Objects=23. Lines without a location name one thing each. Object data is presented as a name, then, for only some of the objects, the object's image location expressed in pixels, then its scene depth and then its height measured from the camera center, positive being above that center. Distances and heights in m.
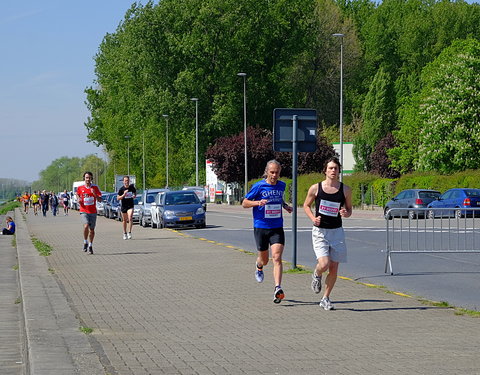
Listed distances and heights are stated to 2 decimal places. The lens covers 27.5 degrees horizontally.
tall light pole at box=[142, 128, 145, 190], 104.75 +4.86
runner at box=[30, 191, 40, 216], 74.50 -0.12
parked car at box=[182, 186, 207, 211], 59.46 +0.25
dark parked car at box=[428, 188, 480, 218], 41.56 -0.21
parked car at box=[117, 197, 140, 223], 44.58 -0.66
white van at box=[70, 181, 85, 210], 89.61 -0.38
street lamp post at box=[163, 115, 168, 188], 76.53 +5.42
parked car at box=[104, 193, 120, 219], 53.56 -0.55
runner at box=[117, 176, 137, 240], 28.55 -0.19
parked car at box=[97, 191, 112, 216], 62.70 -0.67
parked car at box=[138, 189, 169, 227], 39.62 -0.36
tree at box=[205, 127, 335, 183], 75.94 +3.08
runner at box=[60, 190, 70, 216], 68.29 -0.34
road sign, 16.55 +1.12
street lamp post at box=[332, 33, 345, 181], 52.08 +4.07
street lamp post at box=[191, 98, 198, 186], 73.96 +4.65
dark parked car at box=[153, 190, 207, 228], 36.16 -0.51
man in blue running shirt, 12.66 -0.17
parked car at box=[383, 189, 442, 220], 44.41 -0.17
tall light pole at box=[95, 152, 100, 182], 191.57 +4.76
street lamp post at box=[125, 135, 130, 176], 107.29 +5.60
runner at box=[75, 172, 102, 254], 21.92 -0.18
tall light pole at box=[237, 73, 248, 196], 71.12 +4.14
